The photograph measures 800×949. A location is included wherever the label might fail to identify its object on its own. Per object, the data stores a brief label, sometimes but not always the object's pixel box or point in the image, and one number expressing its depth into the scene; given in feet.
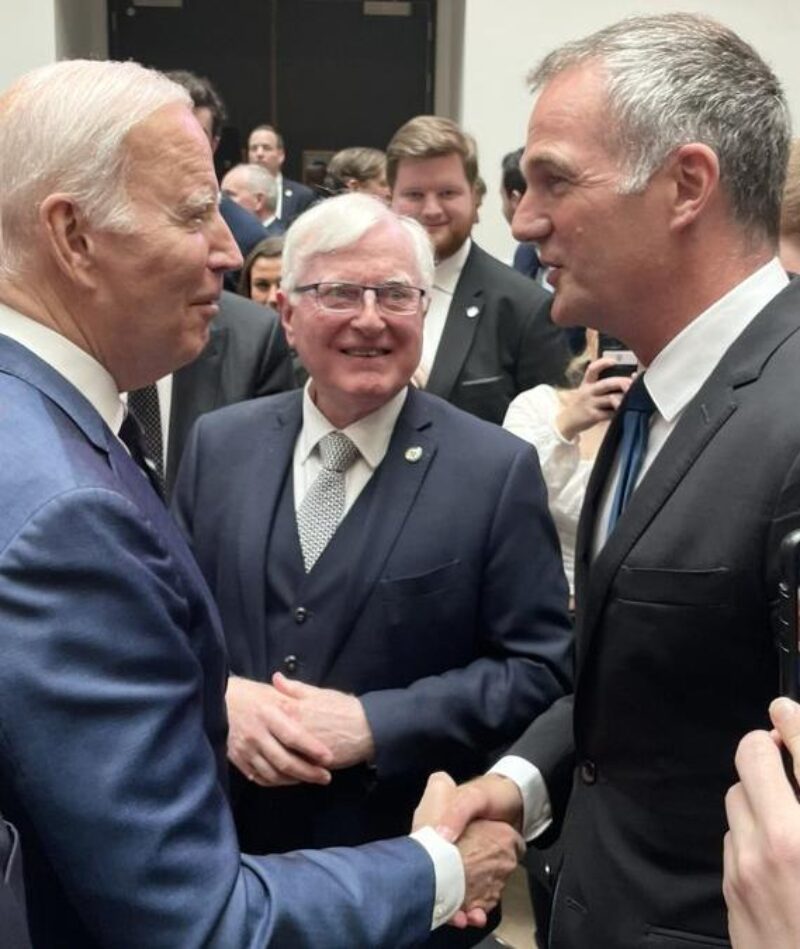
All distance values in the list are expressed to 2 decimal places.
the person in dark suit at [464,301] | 11.63
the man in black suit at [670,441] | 4.58
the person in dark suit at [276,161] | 27.07
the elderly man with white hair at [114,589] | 3.66
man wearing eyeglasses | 6.27
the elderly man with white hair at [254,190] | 22.08
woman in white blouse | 8.45
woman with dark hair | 13.87
